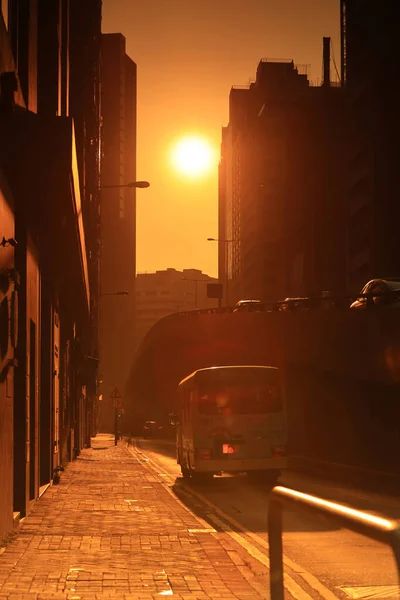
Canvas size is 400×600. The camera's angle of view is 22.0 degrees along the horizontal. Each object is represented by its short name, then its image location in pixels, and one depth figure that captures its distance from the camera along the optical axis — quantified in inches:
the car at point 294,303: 1786.4
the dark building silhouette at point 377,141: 3464.6
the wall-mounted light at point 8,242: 461.2
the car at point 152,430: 3462.1
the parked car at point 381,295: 1400.1
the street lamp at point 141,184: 1396.3
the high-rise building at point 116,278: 7086.6
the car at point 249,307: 2107.4
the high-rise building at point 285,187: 4131.4
